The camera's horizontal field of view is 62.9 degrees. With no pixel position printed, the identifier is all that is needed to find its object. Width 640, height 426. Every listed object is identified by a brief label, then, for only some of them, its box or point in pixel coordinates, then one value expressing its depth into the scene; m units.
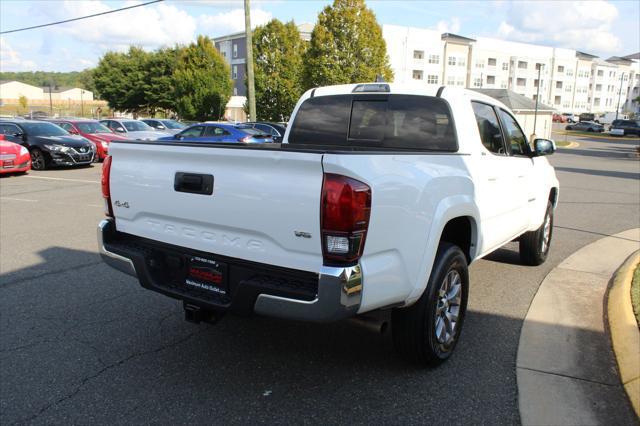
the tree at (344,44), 36.41
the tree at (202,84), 40.94
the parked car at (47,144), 16.14
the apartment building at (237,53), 80.38
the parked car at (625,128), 58.84
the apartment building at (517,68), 82.88
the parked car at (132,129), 19.84
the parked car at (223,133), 17.00
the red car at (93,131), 18.70
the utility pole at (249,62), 21.23
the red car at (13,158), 14.43
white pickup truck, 2.78
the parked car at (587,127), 68.00
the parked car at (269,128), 22.06
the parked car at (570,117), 88.56
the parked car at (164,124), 25.15
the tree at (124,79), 52.06
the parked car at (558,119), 92.81
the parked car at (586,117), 88.18
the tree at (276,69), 42.22
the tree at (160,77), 50.87
